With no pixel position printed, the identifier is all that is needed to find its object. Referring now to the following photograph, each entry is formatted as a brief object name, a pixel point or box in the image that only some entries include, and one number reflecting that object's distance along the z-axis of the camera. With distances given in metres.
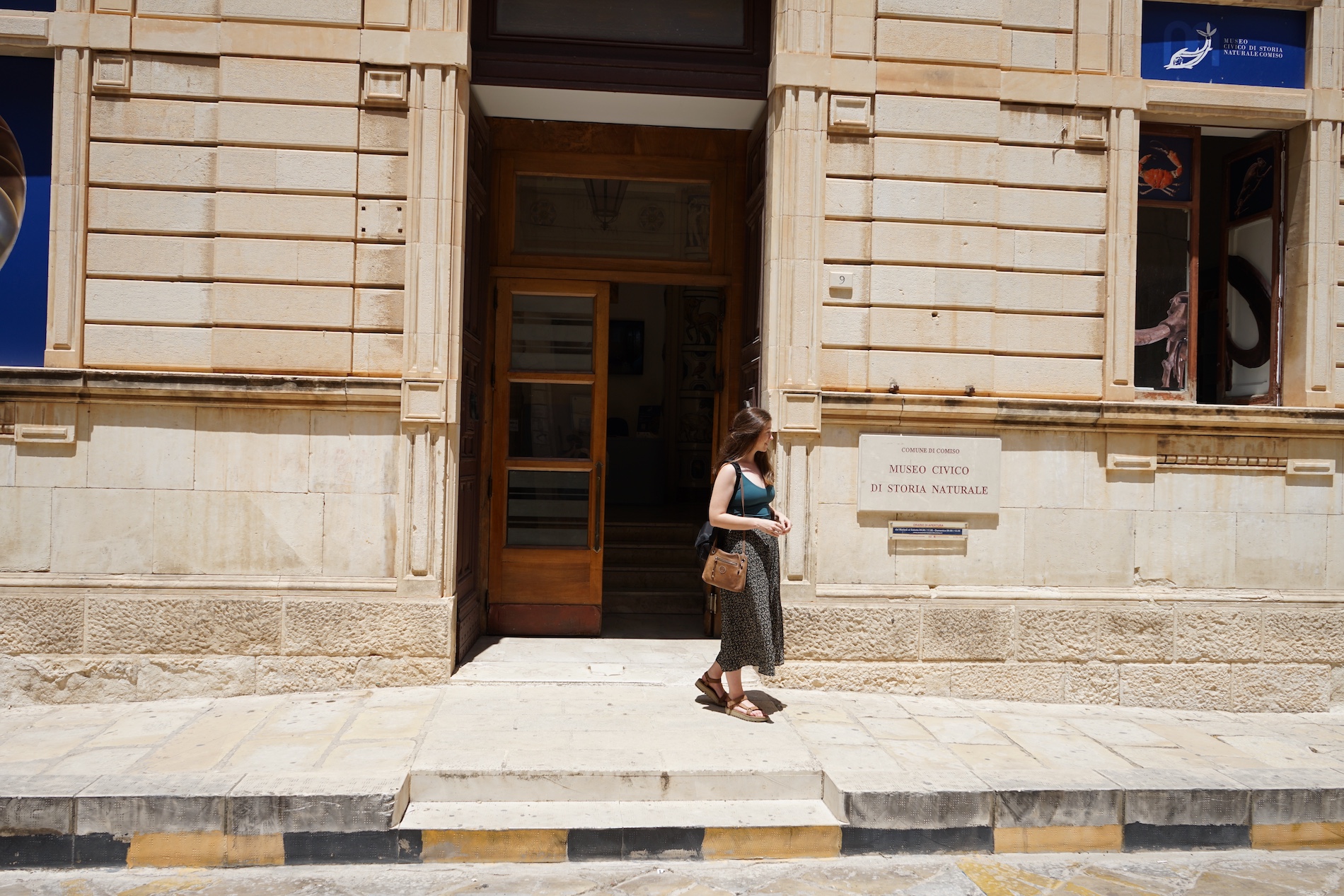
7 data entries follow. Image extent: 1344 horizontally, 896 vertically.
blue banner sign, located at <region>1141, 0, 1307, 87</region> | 7.20
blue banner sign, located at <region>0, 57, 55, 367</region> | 6.50
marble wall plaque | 6.82
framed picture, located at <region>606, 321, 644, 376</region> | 15.41
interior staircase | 8.96
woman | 5.68
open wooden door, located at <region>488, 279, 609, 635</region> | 7.92
